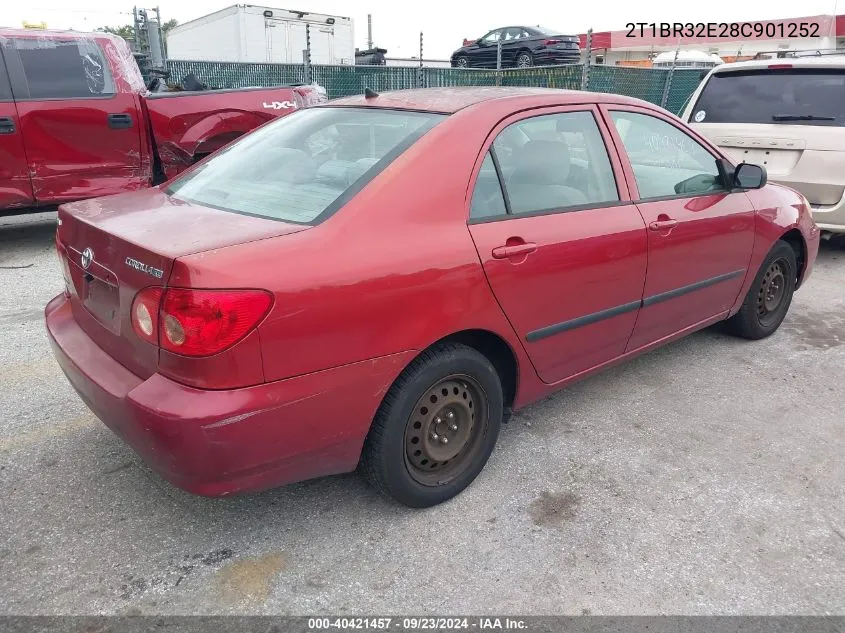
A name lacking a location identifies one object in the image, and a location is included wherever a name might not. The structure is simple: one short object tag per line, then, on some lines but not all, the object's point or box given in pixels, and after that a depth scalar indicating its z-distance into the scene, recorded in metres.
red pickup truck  5.82
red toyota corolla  2.05
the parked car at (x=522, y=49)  17.52
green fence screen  9.81
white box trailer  17.64
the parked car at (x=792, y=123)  5.96
